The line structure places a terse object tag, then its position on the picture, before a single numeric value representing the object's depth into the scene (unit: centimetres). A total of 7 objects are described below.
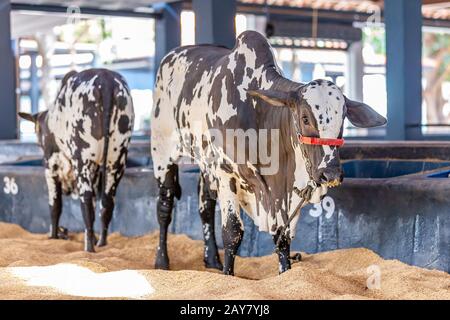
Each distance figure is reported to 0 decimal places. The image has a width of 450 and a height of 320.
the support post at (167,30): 1411
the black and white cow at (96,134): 657
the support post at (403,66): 942
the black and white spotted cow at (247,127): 429
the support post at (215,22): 989
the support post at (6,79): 1295
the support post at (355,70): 1936
